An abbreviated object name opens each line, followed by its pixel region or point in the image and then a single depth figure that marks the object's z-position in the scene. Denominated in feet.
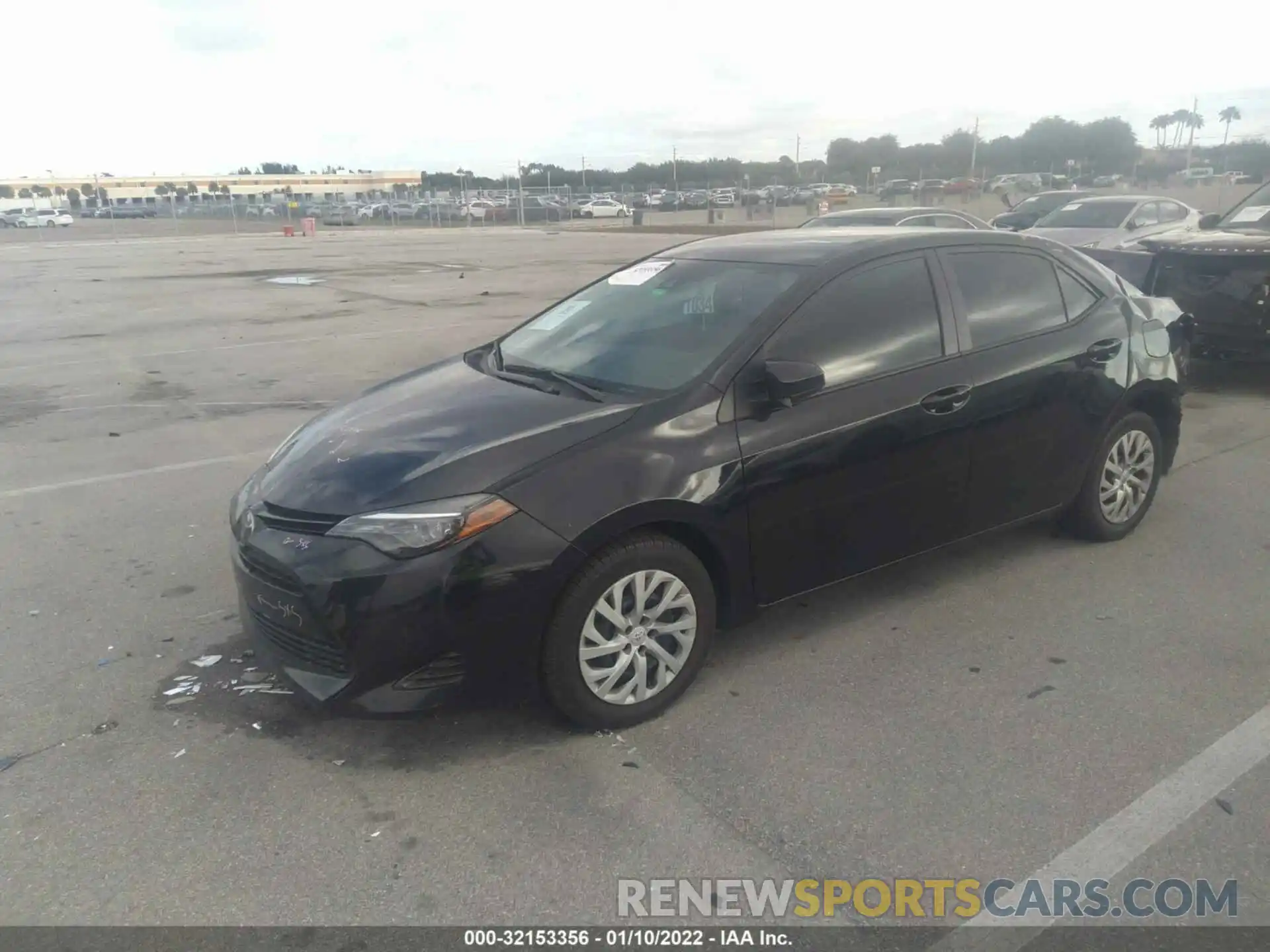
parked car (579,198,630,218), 199.93
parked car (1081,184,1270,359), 26.76
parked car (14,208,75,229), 188.96
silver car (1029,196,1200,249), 47.29
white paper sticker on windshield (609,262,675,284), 15.64
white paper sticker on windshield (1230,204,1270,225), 36.04
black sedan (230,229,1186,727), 10.59
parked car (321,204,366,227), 191.52
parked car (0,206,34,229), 193.47
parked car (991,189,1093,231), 62.03
